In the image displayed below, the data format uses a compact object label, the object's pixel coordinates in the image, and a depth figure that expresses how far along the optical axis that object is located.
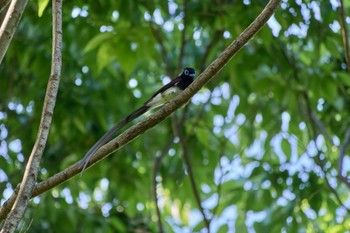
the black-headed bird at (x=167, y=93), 9.02
